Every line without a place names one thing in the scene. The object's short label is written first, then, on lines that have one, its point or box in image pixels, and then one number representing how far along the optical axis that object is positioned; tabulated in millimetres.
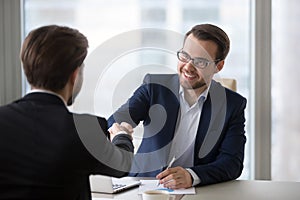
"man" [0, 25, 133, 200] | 1718
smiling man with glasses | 2441
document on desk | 2196
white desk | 2150
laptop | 2212
